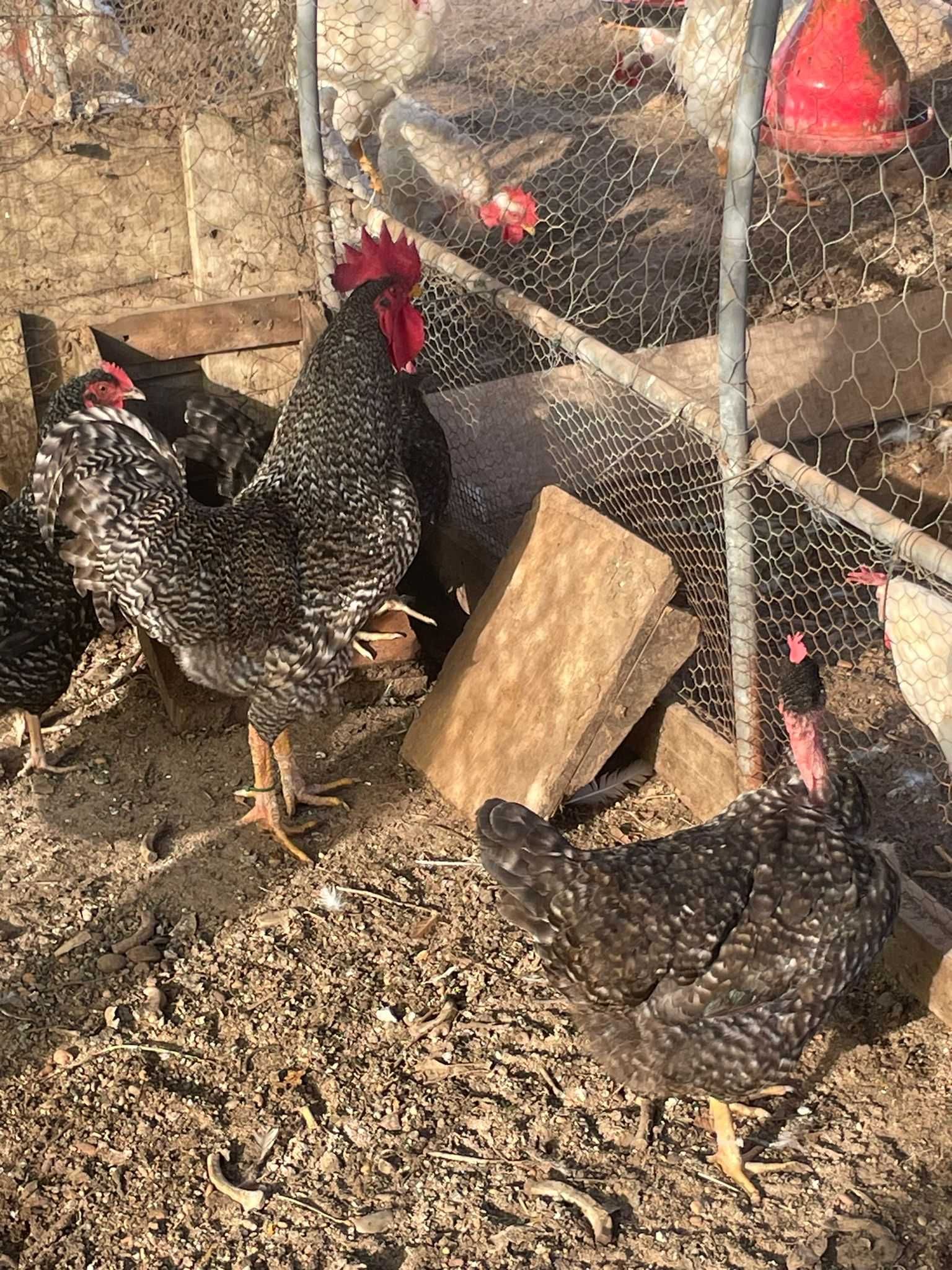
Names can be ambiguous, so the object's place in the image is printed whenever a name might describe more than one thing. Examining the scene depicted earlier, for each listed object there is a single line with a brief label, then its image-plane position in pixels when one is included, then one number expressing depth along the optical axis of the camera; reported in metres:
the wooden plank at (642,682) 3.85
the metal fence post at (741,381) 2.85
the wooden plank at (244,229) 5.02
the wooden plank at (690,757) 3.88
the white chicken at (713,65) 5.88
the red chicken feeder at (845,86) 5.91
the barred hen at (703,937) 2.80
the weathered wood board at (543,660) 3.87
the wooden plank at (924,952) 3.23
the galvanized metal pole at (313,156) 4.68
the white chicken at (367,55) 6.86
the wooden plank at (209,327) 4.97
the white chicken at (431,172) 6.63
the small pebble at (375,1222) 2.92
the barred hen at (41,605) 4.11
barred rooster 3.74
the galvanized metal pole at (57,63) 4.92
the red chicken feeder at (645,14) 6.93
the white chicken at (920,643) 3.16
